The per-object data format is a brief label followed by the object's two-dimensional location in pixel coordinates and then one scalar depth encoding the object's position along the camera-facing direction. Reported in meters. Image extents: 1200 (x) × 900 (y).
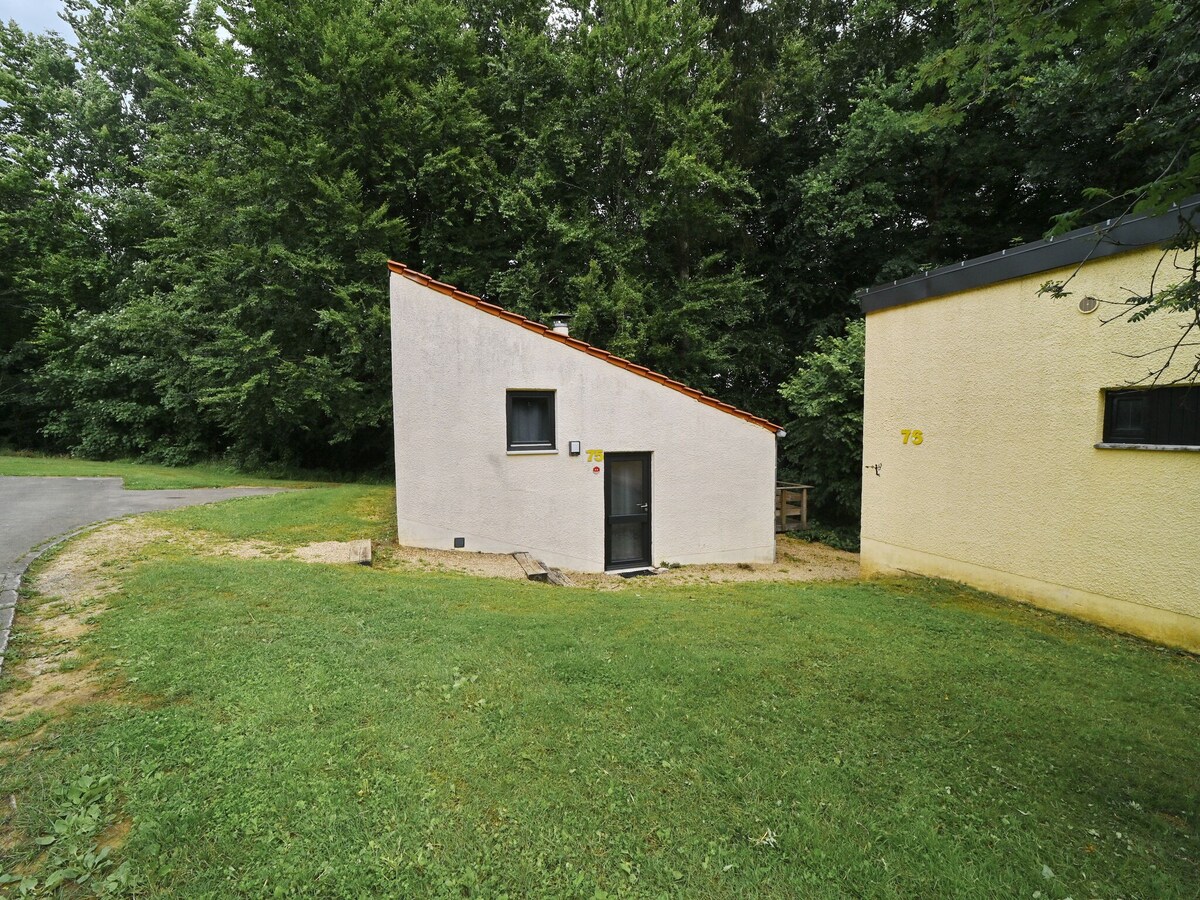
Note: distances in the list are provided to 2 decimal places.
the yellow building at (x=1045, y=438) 5.29
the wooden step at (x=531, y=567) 8.14
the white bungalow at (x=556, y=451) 8.85
